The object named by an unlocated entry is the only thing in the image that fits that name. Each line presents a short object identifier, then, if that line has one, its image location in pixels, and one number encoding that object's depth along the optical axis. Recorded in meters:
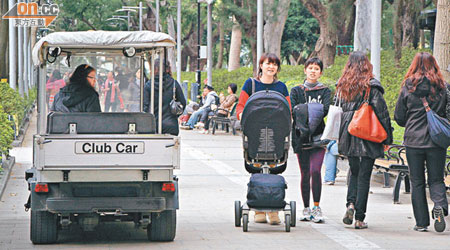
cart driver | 19.33
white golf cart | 16.58
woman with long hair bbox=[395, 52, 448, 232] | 18.95
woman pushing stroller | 19.67
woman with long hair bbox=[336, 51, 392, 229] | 19.02
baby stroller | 18.66
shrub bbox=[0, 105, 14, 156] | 27.36
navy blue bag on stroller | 18.61
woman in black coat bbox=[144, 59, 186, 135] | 24.91
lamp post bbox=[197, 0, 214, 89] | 73.34
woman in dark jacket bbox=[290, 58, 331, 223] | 19.83
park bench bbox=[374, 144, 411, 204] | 24.30
